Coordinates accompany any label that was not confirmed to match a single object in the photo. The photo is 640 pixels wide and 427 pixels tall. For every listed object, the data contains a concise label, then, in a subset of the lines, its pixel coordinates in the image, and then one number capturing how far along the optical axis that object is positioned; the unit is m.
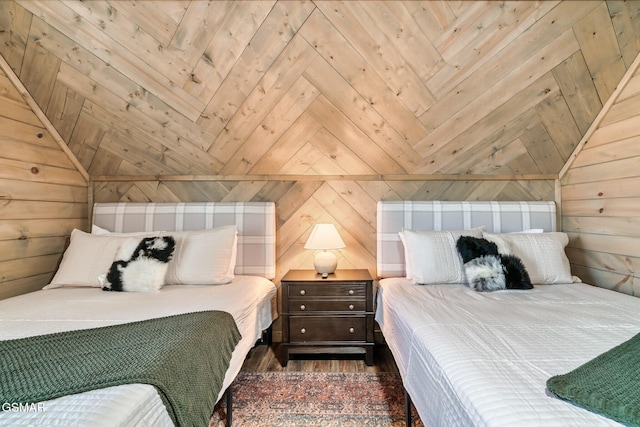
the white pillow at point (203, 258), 2.12
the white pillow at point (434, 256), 2.11
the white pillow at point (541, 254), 2.09
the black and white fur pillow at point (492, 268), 1.91
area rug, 1.64
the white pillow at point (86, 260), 2.05
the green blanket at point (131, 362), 0.84
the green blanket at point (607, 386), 0.73
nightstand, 2.22
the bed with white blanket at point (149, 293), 0.77
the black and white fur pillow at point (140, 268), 1.92
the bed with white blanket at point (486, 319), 0.86
